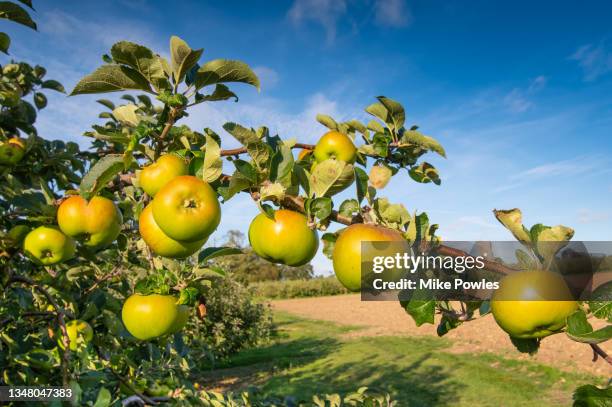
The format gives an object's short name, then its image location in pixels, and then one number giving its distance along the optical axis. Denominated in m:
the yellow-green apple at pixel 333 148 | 1.51
